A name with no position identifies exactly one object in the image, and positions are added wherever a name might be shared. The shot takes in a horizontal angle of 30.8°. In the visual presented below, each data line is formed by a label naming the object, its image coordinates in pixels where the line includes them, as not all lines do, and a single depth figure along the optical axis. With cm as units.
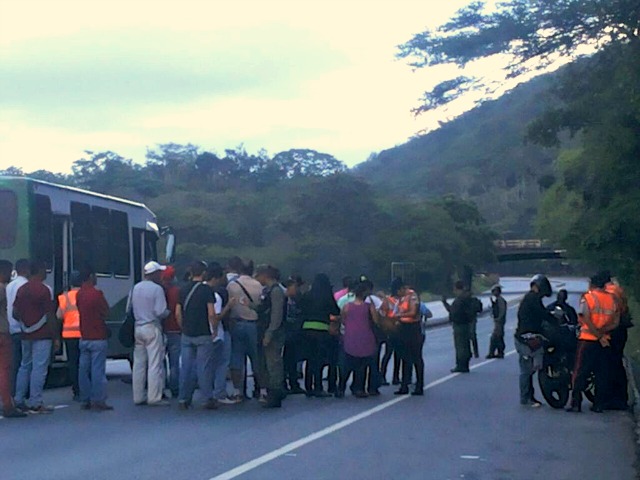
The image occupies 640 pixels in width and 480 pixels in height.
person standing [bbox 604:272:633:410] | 1466
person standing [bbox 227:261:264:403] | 1603
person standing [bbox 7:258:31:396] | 1459
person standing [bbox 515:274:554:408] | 1522
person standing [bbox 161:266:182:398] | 1603
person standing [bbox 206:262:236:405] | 1555
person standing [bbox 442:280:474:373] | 2205
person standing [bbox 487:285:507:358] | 2697
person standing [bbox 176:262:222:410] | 1499
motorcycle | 1523
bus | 1853
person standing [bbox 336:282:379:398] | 1680
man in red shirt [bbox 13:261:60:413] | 1440
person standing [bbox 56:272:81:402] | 1590
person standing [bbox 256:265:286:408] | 1535
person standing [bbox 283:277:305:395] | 1719
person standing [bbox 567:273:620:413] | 1448
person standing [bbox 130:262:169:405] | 1546
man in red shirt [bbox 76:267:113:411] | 1496
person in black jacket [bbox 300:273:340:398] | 1697
